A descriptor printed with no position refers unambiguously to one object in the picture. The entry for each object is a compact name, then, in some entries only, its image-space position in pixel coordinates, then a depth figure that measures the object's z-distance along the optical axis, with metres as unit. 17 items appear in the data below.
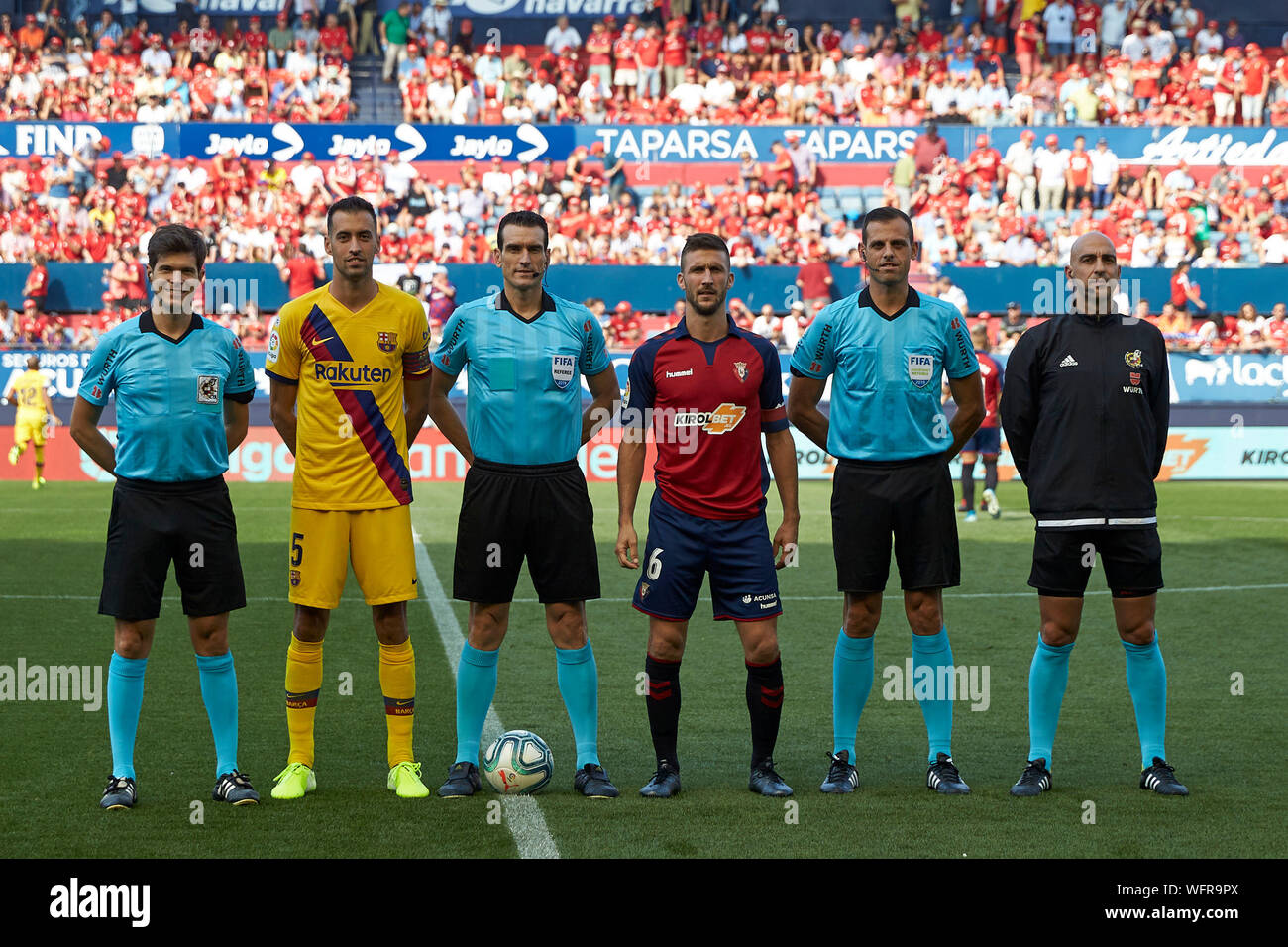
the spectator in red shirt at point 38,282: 26.23
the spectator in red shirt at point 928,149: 29.86
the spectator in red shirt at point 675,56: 31.97
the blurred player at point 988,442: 17.09
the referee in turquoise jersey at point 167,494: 5.98
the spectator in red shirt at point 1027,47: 32.62
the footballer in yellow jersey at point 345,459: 6.14
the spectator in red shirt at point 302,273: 25.41
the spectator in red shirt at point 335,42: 32.25
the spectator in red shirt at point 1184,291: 27.00
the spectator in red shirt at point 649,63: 31.81
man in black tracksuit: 6.25
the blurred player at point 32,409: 21.16
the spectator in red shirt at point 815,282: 26.75
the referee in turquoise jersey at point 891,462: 6.38
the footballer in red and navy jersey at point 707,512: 6.23
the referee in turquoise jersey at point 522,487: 6.20
